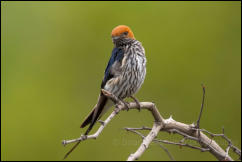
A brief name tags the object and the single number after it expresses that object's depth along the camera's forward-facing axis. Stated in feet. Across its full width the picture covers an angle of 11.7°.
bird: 26.73
